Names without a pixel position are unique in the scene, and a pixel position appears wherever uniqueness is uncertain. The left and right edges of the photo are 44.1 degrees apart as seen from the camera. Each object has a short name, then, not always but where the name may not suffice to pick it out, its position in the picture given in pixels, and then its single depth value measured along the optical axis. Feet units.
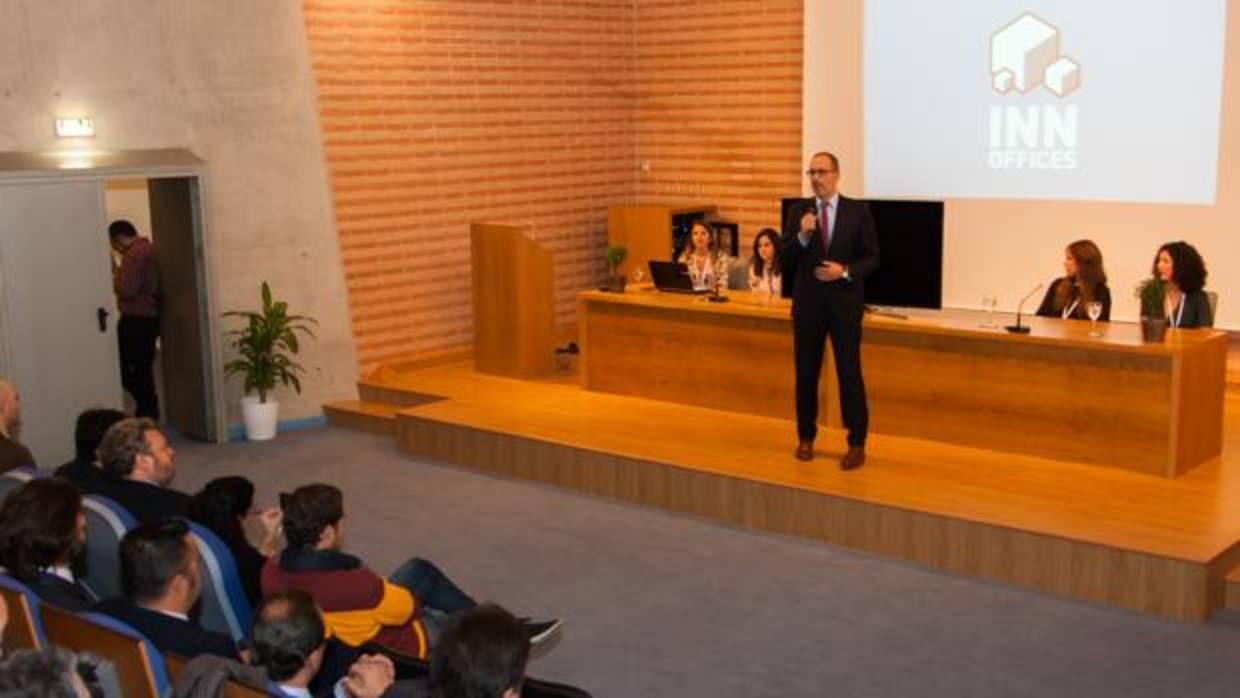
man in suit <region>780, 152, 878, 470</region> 25.00
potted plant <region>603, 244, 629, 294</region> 32.71
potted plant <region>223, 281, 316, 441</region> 32.73
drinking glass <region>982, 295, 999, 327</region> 26.09
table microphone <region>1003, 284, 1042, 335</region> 25.84
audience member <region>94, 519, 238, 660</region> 13.23
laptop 31.68
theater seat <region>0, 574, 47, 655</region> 13.19
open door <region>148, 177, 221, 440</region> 31.99
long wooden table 24.70
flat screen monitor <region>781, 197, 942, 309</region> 31.37
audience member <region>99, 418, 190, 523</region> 17.79
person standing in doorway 32.60
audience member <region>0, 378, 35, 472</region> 19.75
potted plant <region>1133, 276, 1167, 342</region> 24.57
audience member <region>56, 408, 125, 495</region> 19.37
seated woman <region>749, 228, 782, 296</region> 30.40
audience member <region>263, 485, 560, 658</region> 15.60
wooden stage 21.35
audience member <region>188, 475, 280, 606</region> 16.60
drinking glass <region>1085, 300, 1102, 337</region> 25.96
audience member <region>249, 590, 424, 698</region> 11.88
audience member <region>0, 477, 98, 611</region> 14.73
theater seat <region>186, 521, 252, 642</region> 15.88
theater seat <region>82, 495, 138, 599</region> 16.69
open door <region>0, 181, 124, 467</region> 29.32
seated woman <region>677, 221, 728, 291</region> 31.14
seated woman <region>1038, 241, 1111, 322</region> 27.32
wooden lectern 34.40
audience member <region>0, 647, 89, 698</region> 9.78
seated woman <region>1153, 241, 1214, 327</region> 26.99
